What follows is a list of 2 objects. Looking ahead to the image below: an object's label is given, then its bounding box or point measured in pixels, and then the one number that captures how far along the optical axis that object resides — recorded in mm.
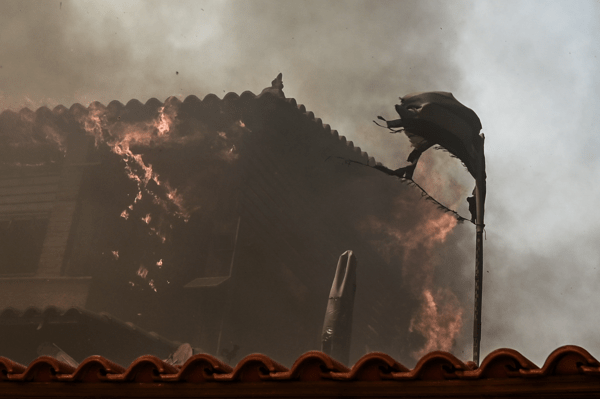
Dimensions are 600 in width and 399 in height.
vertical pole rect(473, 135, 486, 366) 10373
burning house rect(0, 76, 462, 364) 18594
